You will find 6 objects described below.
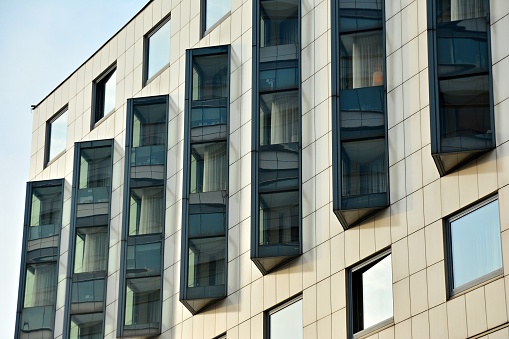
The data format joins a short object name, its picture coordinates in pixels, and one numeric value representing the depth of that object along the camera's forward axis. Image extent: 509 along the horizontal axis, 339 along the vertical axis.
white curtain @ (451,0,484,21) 36.75
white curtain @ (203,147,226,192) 46.91
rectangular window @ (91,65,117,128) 57.22
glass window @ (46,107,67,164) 60.38
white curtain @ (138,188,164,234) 50.09
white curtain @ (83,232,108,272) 52.97
